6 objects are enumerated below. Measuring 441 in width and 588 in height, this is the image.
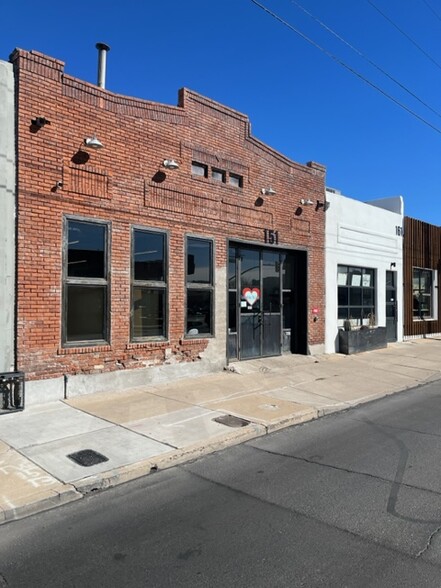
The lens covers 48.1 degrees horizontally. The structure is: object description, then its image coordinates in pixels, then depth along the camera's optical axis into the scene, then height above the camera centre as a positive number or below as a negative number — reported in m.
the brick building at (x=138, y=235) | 8.59 +1.47
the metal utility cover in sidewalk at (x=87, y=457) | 5.64 -1.81
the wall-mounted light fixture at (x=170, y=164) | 10.48 +2.97
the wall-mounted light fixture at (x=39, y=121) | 8.48 +3.14
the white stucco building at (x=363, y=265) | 15.92 +1.39
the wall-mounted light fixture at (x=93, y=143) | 9.03 +2.95
